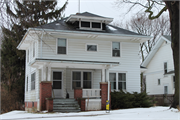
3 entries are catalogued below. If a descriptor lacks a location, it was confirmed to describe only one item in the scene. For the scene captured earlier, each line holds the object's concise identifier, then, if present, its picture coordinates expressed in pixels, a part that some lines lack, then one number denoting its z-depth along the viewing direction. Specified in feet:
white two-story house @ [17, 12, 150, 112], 57.52
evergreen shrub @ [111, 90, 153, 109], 57.82
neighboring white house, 95.35
